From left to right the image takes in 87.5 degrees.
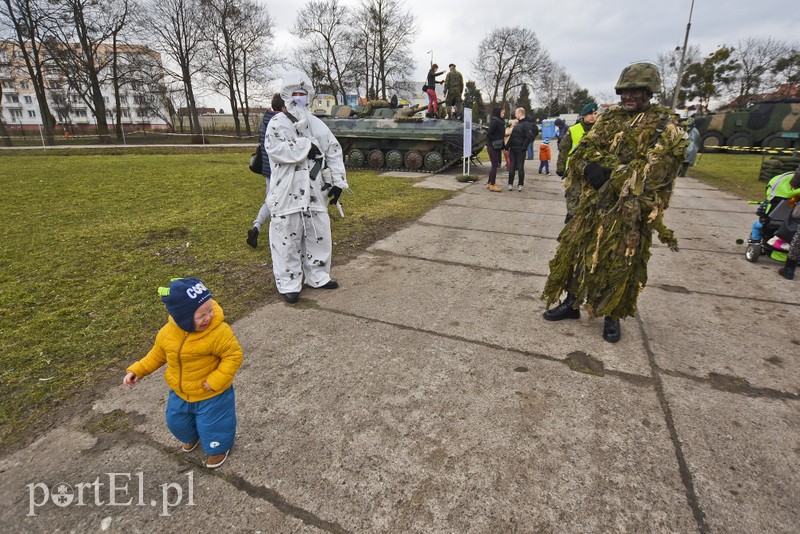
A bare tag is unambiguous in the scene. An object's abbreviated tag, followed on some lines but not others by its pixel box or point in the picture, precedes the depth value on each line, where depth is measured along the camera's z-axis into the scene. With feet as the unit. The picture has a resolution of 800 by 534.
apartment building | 100.01
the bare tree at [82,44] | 87.56
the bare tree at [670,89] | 133.77
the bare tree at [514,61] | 157.28
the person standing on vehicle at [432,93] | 43.88
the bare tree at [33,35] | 81.87
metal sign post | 35.40
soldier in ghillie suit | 9.37
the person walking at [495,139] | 33.60
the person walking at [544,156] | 44.37
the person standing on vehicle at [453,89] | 44.88
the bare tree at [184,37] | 106.32
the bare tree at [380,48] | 120.47
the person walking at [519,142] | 30.99
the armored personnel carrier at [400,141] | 40.15
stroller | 15.72
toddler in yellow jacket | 5.93
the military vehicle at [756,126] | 63.41
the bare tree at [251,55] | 113.39
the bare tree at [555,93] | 195.34
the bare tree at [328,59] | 125.49
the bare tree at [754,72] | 110.52
